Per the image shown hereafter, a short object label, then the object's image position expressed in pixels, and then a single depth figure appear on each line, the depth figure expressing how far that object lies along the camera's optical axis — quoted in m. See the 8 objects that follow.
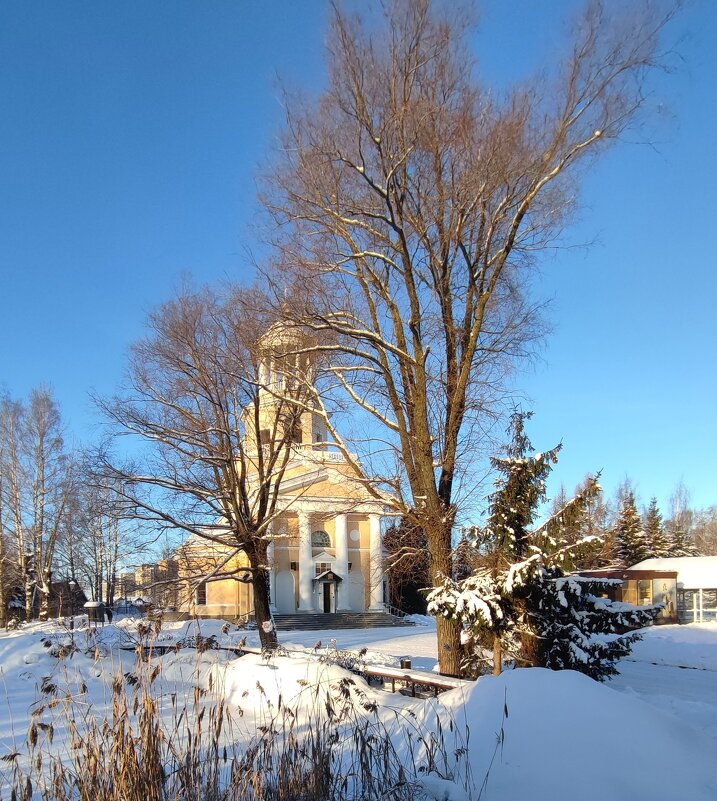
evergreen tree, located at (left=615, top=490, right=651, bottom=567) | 46.97
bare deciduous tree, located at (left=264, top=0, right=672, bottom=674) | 9.80
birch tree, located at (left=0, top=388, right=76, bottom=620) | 33.72
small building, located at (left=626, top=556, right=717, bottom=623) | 29.47
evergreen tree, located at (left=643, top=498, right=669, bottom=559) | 50.16
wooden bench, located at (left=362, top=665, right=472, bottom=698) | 8.66
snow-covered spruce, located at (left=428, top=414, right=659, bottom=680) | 9.09
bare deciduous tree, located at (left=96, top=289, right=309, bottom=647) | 15.51
